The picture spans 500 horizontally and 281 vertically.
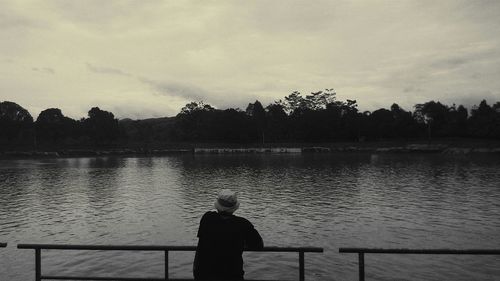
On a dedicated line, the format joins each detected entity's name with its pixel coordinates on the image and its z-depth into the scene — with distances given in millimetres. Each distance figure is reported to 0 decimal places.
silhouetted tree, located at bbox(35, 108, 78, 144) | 187125
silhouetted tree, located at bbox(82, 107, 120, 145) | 185250
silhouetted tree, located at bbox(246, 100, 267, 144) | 196250
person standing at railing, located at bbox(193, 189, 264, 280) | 6984
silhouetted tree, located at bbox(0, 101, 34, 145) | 176000
